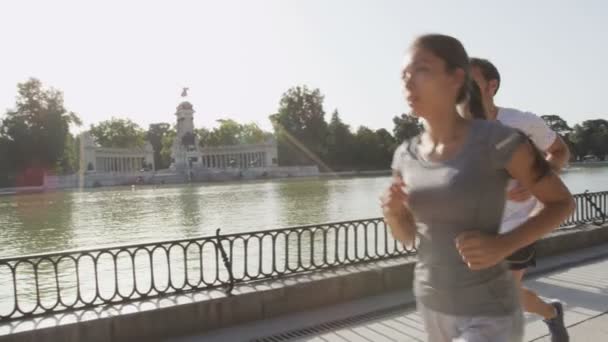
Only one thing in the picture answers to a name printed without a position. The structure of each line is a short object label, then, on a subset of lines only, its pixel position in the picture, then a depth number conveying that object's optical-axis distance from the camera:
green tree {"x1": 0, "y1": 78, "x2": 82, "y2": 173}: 73.06
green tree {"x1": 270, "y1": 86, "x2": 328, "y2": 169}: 98.69
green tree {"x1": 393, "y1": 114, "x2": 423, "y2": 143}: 105.00
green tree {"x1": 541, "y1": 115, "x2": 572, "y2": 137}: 133.62
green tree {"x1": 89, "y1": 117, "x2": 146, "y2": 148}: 99.06
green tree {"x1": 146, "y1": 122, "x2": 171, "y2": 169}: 118.77
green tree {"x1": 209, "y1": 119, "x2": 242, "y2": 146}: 105.44
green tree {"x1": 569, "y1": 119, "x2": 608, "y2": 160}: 123.62
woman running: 1.81
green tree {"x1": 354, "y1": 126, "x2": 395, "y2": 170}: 99.44
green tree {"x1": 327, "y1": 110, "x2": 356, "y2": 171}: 98.69
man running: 2.95
